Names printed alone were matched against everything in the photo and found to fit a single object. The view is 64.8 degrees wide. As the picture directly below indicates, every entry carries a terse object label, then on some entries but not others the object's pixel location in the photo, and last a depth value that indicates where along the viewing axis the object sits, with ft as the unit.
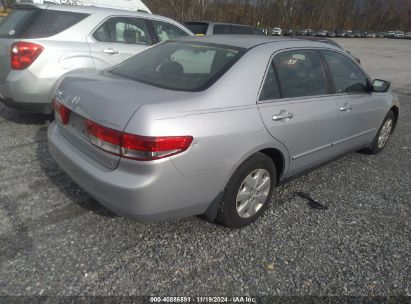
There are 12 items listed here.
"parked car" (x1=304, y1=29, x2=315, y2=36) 169.78
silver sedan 6.64
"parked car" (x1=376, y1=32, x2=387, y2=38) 196.44
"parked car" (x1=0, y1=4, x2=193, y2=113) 13.26
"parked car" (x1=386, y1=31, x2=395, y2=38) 194.18
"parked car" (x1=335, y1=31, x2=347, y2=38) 180.89
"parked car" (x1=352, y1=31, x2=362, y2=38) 183.83
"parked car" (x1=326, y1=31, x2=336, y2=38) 172.02
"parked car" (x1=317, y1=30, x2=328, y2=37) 166.48
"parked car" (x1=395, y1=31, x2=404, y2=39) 191.42
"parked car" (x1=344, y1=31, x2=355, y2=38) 183.11
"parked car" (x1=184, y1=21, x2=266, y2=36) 30.86
